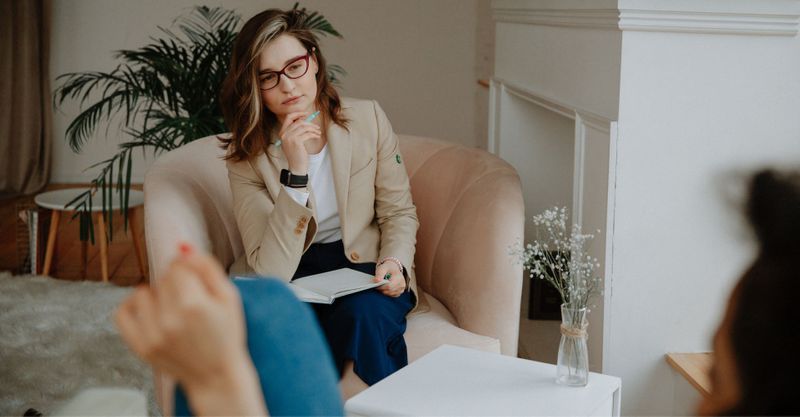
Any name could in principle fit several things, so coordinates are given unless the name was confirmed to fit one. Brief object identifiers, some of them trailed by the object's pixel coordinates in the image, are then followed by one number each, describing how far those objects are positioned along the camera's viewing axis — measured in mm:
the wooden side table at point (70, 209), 3850
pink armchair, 2268
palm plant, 3285
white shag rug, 2828
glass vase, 1759
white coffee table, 1659
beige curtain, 5895
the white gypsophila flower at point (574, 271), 1801
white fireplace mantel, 2230
